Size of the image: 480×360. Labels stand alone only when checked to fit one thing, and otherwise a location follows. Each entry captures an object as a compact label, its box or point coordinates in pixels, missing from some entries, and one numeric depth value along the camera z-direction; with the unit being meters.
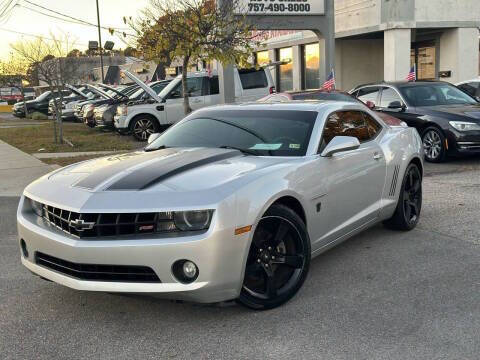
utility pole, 36.88
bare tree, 17.06
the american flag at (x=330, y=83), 16.20
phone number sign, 16.22
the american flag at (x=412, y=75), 16.45
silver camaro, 3.41
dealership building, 21.30
